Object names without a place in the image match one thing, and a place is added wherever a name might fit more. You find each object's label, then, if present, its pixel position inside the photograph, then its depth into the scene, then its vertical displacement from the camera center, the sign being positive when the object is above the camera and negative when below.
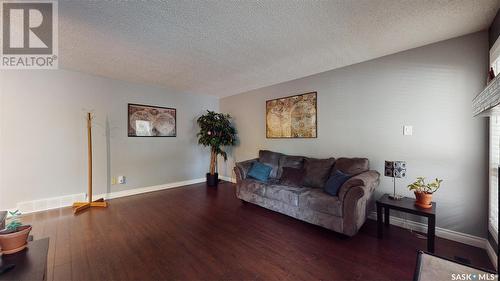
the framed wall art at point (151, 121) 4.13 +0.43
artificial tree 4.76 +0.12
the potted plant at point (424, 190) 2.12 -0.63
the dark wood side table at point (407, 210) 1.93 -0.80
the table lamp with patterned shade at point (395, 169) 2.32 -0.40
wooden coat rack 3.36 -0.78
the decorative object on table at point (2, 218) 1.48 -0.65
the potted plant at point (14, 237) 1.25 -0.66
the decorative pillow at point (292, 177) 3.15 -0.66
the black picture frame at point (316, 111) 3.54 +0.52
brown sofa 2.22 -0.81
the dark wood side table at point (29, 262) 1.07 -0.78
